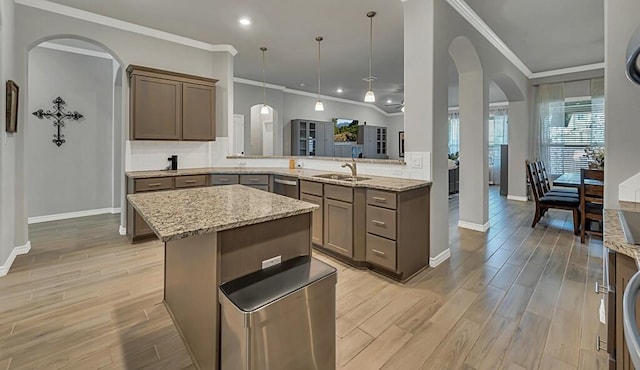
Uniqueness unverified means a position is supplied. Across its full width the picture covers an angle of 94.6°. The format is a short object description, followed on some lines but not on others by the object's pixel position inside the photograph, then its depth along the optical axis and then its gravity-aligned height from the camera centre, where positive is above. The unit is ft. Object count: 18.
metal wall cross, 15.38 +3.38
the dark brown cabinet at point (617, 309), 3.46 -1.63
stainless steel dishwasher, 12.22 -0.20
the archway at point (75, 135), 15.06 +2.45
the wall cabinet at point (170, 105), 12.60 +3.42
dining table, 11.98 +0.06
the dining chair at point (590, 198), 11.47 -0.61
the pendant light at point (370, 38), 12.08 +6.84
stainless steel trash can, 3.92 -1.96
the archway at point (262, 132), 25.46 +4.50
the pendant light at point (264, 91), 23.82 +7.31
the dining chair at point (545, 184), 15.03 -0.10
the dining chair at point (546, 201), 13.10 -0.86
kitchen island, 4.41 -1.00
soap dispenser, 14.42 +0.89
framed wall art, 9.23 +2.36
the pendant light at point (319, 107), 16.06 +4.07
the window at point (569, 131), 20.11 +3.66
